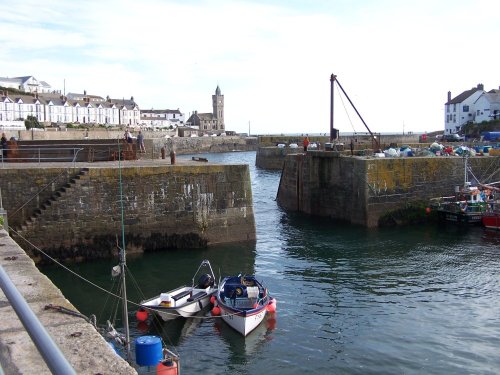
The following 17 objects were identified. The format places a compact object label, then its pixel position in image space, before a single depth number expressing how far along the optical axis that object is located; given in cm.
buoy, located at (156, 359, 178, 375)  888
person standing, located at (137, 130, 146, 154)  2765
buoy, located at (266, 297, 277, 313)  1393
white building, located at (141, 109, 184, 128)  14962
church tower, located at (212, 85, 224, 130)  15600
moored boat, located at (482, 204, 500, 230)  2523
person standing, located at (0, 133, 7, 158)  2426
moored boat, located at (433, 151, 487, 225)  2655
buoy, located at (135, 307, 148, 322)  1347
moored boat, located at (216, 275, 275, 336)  1295
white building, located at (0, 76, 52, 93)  13308
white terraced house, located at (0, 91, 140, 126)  9356
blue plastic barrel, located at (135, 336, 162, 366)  992
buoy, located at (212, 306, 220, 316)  1386
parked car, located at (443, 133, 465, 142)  5950
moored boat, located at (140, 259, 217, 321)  1361
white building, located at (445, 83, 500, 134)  7725
